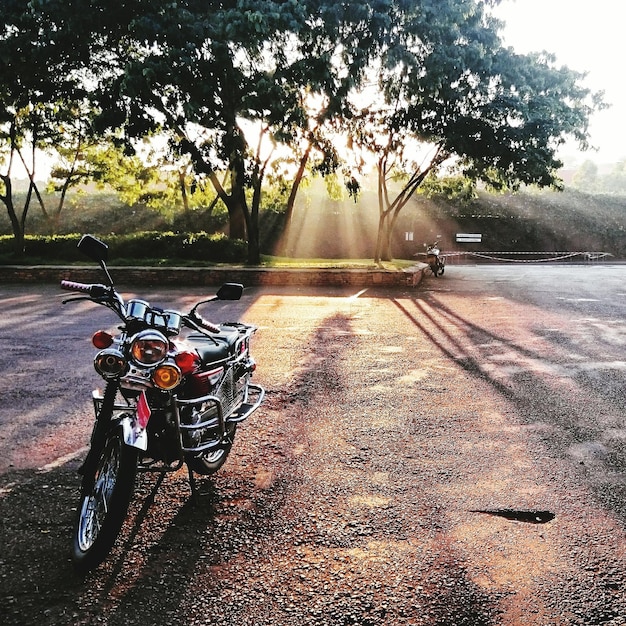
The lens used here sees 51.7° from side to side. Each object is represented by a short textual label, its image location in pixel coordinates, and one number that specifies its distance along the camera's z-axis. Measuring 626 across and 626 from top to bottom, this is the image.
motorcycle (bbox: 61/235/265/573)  2.93
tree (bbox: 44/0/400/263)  14.70
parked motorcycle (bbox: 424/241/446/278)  20.78
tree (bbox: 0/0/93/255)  15.77
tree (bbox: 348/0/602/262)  16.38
